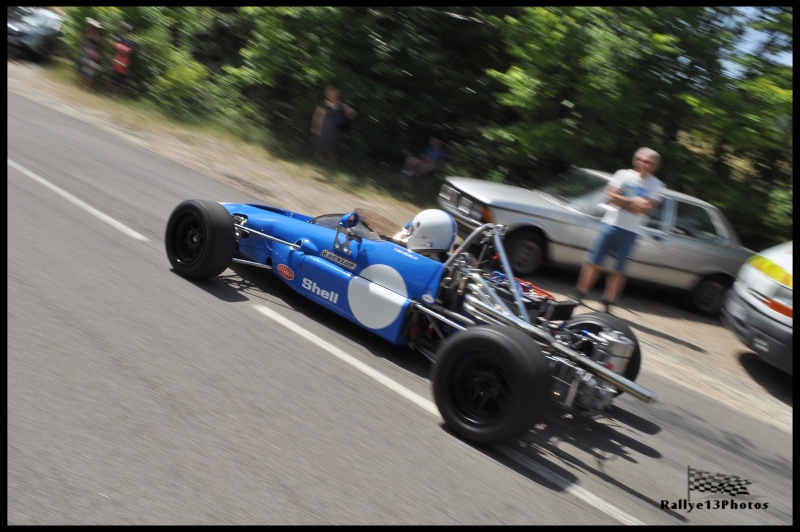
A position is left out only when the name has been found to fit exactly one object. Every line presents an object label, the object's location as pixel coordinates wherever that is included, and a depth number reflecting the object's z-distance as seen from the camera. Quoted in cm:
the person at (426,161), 1473
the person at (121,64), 1661
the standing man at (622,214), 789
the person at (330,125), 1452
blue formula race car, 461
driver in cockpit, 600
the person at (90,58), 1686
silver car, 938
